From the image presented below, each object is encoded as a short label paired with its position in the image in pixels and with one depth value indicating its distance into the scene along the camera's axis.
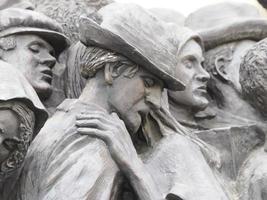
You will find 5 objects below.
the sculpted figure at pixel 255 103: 5.87
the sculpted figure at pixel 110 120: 5.18
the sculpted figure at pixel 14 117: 5.07
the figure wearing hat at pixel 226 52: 6.52
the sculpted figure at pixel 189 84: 6.32
